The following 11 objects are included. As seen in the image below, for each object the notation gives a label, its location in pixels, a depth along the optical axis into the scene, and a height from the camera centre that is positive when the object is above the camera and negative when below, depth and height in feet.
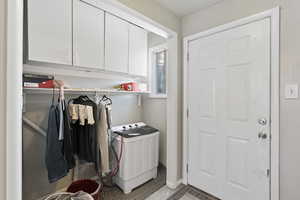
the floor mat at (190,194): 5.90 -4.05
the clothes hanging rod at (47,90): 4.97 +0.32
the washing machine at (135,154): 6.23 -2.60
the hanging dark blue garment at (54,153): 4.61 -1.78
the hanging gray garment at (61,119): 4.80 -0.69
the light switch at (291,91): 4.20 +0.25
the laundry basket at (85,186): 5.32 -3.30
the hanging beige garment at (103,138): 5.77 -1.61
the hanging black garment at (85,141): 5.67 -1.70
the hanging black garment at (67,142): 5.00 -1.51
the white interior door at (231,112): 4.75 -0.50
